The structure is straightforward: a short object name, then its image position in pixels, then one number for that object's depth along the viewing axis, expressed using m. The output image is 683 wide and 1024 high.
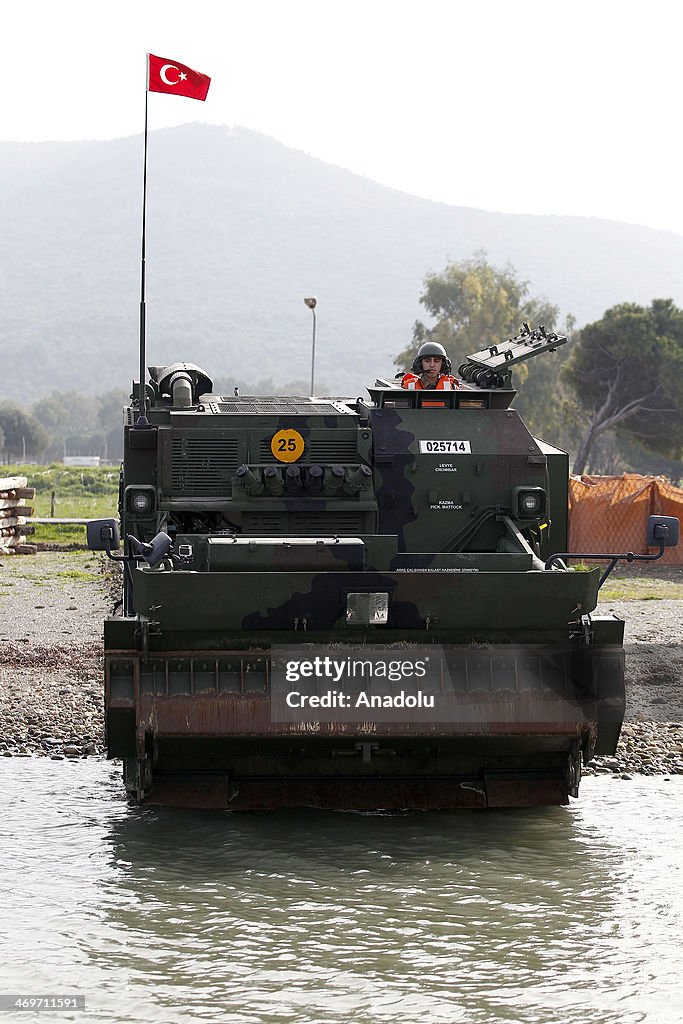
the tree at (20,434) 134.50
